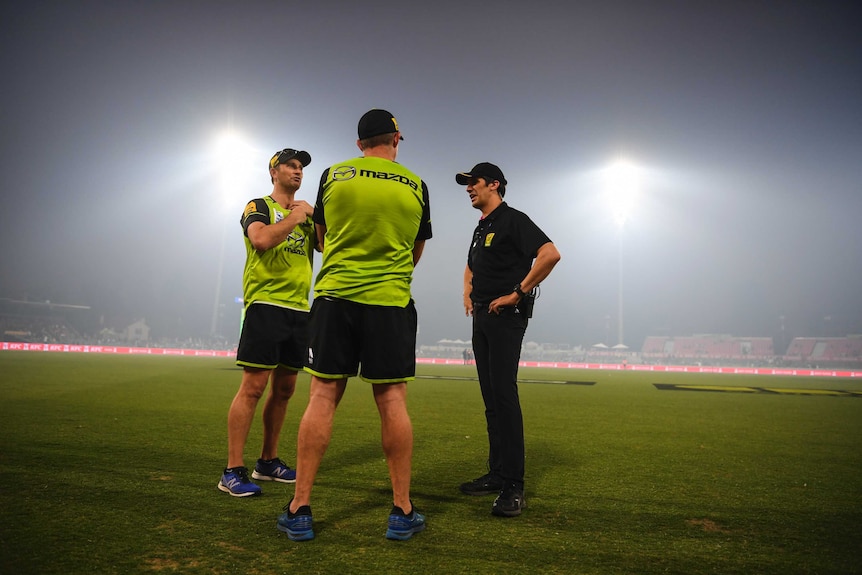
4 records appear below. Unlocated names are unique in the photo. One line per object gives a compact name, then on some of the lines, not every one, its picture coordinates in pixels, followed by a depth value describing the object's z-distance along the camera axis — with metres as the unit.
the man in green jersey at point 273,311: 3.37
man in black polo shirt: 3.30
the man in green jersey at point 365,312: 2.66
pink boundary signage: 39.78
